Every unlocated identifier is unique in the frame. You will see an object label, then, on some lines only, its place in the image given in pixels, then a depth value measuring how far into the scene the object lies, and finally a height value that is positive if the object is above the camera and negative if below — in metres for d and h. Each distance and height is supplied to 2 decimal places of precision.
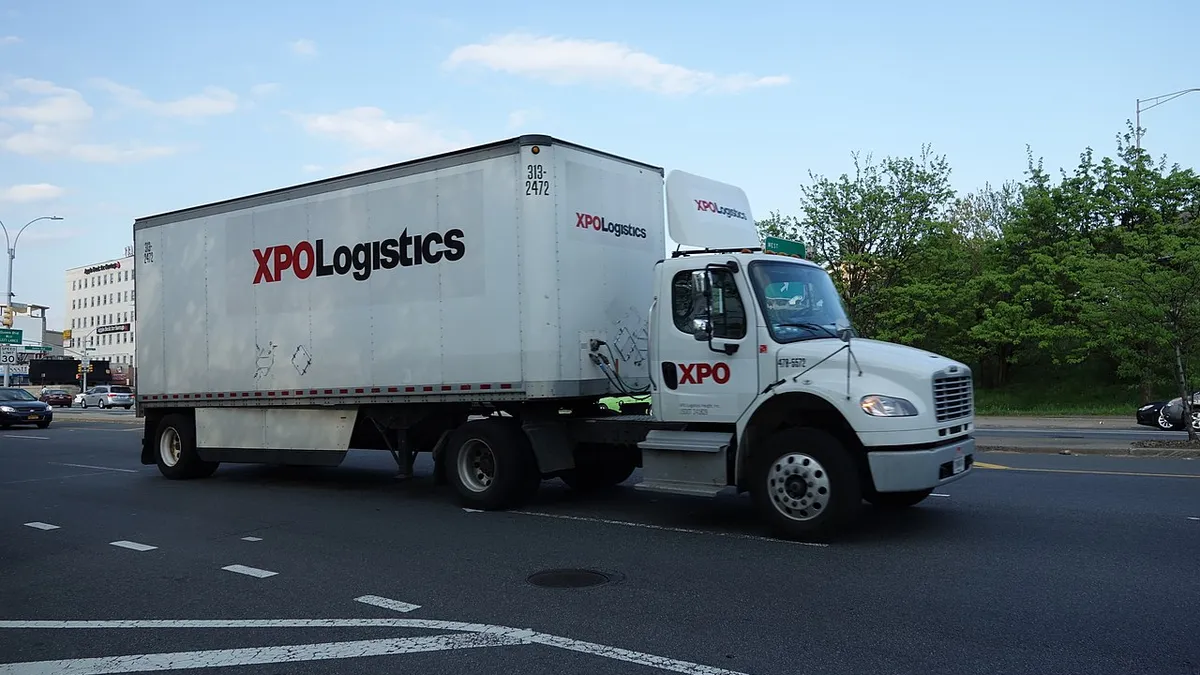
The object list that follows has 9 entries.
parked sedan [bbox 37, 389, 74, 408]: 62.76 -0.93
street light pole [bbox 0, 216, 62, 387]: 44.54 +6.19
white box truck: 8.28 +0.31
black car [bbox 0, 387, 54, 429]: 31.09 -0.83
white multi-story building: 121.75 +10.62
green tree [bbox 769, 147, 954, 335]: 41.72 +6.24
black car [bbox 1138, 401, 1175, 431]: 24.22 -1.62
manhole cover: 6.91 -1.57
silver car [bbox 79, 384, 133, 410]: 58.03 -0.83
